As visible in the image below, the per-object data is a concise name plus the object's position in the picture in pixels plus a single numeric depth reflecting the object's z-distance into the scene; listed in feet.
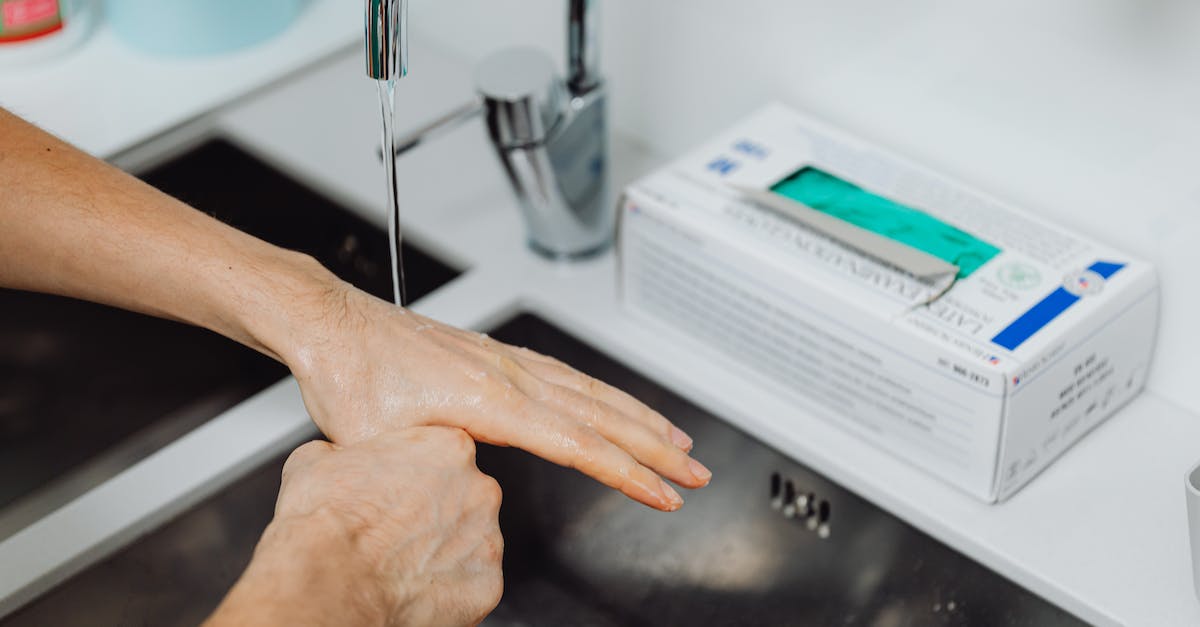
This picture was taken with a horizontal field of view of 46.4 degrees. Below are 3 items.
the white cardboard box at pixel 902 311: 2.84
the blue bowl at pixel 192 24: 4.03
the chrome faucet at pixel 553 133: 3.35
